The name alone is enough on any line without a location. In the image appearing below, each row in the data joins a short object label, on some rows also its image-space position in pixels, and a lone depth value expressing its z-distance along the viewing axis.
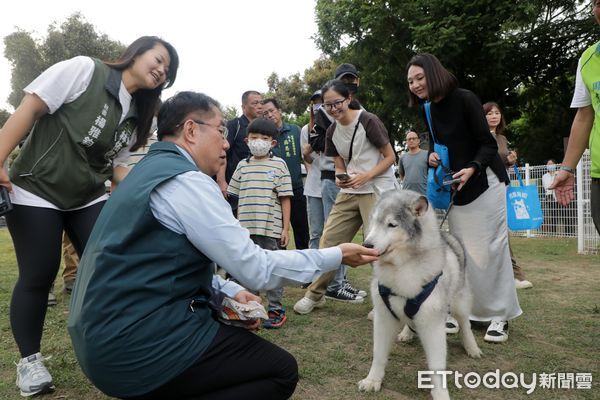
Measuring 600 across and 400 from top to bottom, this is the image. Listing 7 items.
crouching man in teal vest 1.88
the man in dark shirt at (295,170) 5.87
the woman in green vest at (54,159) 2.82
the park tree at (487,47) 14.55
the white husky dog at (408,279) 2.95
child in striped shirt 4.44
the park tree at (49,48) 24.97
